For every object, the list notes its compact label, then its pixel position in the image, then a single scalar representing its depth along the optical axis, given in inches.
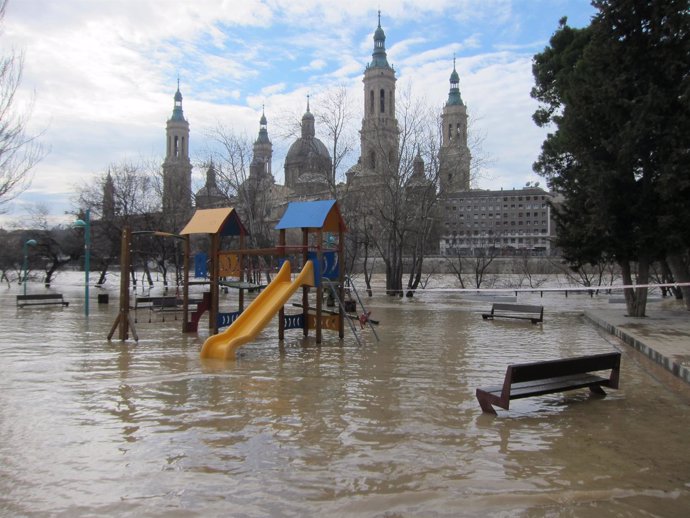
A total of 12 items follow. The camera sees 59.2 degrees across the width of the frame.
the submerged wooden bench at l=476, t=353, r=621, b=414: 259.9
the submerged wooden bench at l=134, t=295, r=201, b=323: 743.1
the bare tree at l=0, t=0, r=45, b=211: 598.8
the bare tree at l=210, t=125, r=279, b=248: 1358.3
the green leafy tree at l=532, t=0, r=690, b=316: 664.4
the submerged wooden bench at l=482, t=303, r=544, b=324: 706.1
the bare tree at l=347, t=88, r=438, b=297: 1199.6
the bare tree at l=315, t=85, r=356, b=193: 1158.3
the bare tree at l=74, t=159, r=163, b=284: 1485.0
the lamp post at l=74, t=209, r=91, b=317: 750.8
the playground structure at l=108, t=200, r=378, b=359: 453.4
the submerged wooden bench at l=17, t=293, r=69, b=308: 893.9
